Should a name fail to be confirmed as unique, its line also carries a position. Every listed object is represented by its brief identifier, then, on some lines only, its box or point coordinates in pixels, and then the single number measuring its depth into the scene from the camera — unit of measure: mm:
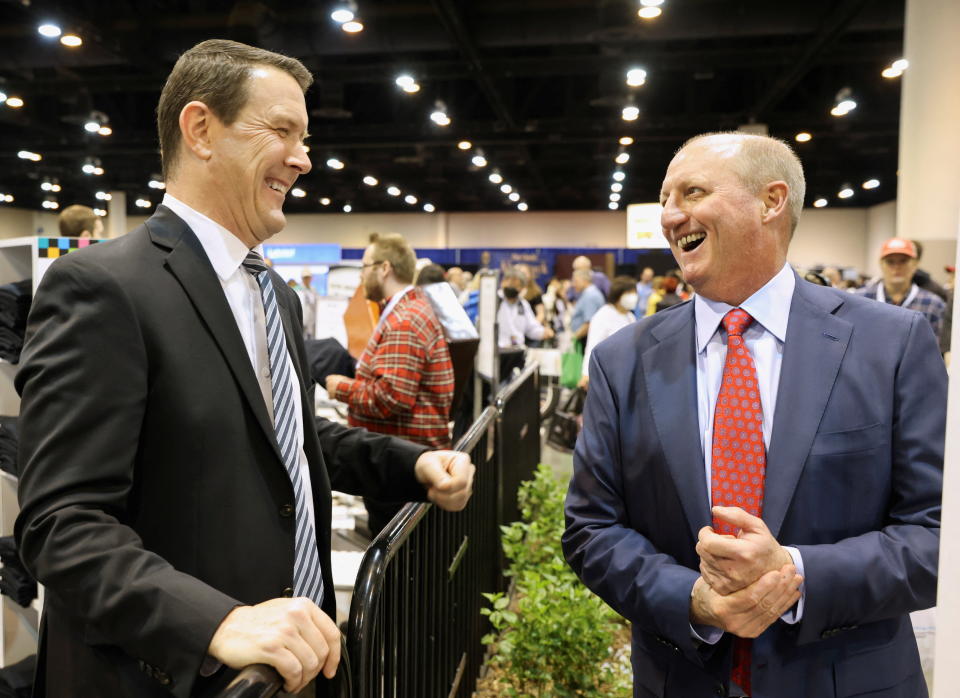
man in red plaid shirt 3637
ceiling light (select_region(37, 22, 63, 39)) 8102
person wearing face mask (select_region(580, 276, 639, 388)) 6438
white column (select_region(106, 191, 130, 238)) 24219
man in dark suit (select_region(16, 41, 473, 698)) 1033
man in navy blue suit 1402
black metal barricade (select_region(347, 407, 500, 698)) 1614
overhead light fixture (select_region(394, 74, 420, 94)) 10336
